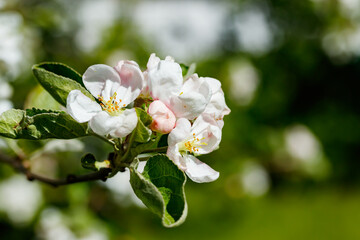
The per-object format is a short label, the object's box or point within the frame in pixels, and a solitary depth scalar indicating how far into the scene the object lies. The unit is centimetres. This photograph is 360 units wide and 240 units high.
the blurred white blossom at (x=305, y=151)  151
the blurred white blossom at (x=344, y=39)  156
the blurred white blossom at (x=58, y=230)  81
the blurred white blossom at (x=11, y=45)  64
